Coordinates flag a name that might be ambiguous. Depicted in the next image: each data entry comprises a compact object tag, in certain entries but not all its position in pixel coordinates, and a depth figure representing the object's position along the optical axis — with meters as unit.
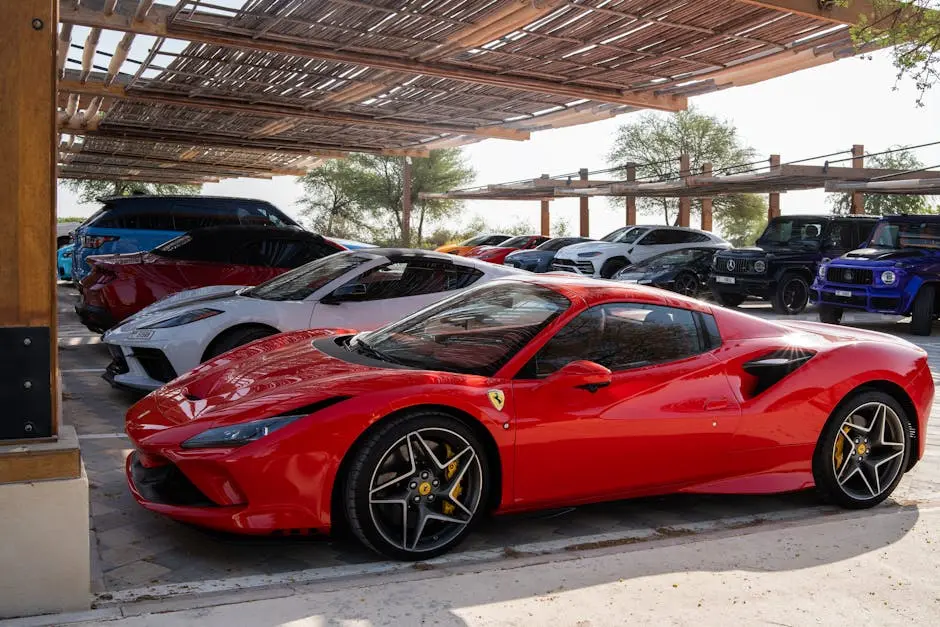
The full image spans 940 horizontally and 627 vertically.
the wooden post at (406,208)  31.47
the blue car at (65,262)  22.42
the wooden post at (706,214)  29.24
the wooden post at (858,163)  20.21
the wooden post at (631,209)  28.15
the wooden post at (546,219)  34.59
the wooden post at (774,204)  24.27
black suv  17.47
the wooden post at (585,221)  30.56
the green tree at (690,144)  47.62
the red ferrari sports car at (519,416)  4.14
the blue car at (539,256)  24.83
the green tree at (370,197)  48.25
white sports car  7.37
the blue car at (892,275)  14.53
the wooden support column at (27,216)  3.44
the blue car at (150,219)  13.00
